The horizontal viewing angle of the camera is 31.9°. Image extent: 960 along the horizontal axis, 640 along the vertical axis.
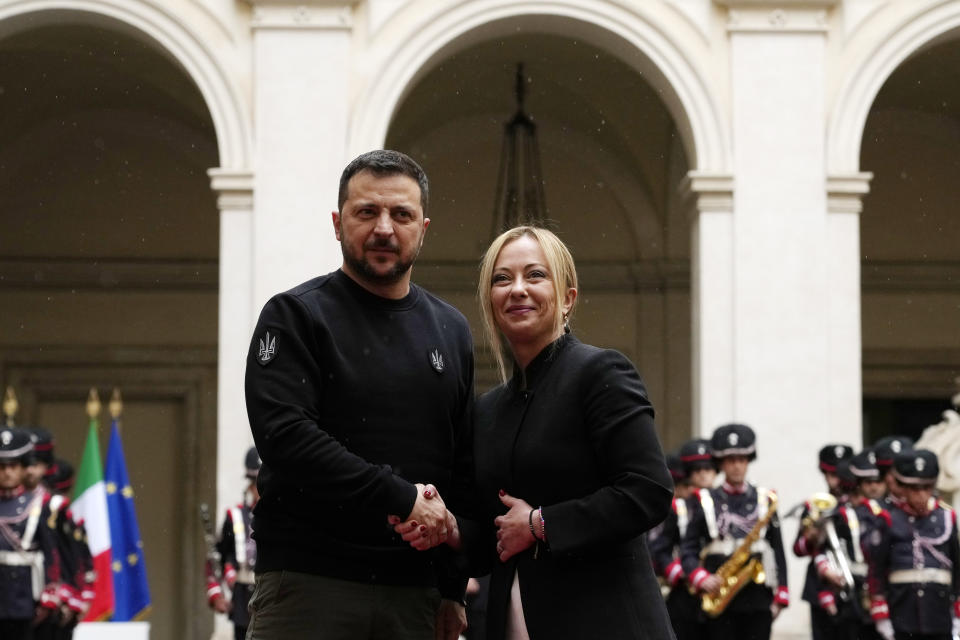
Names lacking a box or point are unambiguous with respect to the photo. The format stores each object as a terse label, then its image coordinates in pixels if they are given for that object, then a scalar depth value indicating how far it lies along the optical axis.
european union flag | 14.50
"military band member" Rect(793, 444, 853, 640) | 12.59
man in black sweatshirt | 4.09
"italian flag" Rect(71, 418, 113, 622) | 14.25
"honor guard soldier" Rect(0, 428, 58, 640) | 12.09
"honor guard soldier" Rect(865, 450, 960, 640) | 11.21
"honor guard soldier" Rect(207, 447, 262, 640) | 12.57
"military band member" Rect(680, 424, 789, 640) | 12.07
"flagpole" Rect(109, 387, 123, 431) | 14.54
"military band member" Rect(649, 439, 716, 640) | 12.33
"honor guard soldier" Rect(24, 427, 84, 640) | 12.20
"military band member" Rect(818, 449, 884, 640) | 12.23
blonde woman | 4.09
